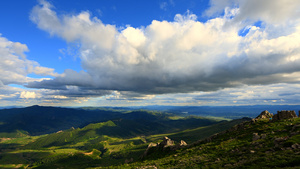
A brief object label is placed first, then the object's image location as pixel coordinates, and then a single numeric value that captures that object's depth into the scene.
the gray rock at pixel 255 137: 51.35
